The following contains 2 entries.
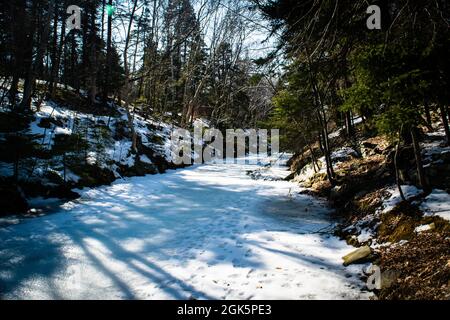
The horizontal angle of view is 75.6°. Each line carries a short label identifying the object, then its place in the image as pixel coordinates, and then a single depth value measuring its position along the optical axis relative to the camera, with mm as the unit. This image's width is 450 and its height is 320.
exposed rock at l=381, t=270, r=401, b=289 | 4012
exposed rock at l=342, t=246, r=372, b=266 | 4930
